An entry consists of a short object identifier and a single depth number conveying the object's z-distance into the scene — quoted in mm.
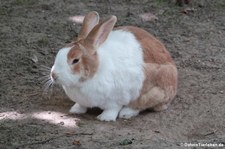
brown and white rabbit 9100
